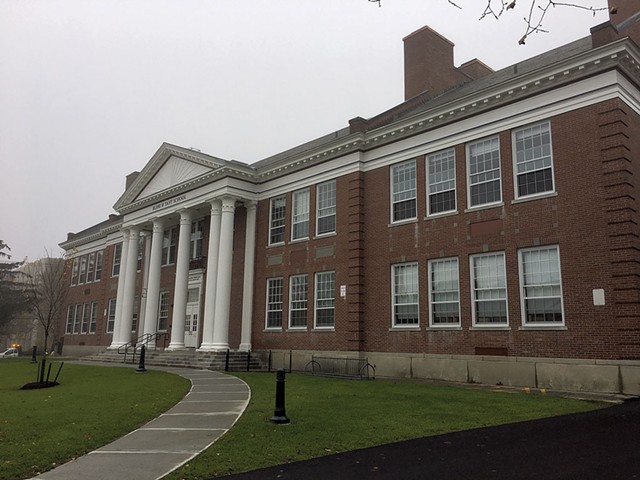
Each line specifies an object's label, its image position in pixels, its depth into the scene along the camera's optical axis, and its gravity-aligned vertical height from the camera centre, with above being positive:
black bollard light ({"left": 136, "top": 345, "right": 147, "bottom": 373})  21.17 -1.05
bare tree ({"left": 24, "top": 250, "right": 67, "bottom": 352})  42.10 +4.65
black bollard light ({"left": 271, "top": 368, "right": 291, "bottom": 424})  9.40 -1.10
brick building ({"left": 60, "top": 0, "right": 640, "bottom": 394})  15.80 +4.35
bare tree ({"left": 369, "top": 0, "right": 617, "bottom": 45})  4.53 +2.87
